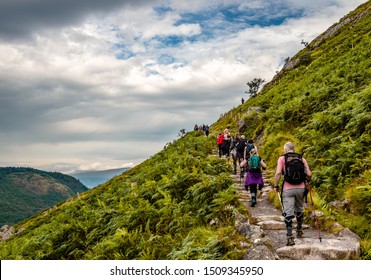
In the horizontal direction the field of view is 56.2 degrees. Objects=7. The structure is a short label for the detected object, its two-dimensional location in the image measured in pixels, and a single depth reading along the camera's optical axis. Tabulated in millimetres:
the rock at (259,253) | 7164
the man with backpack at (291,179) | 7957
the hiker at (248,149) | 13859
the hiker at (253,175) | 12352
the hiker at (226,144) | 20656
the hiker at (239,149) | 17023
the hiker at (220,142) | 21427
